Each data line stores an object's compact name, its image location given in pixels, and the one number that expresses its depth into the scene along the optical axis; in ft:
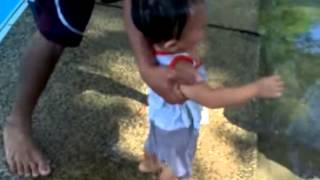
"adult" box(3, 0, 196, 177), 5.41
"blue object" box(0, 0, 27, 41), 7.24
